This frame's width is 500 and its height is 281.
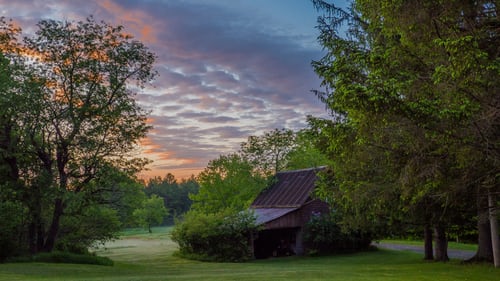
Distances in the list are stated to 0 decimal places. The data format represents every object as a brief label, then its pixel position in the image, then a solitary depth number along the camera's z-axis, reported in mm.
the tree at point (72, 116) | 20859
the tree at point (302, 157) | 48875
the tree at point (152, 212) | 74250
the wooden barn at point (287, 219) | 29453
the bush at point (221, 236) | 27203
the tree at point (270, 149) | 49531
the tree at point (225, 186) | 39812
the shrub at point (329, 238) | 28953
